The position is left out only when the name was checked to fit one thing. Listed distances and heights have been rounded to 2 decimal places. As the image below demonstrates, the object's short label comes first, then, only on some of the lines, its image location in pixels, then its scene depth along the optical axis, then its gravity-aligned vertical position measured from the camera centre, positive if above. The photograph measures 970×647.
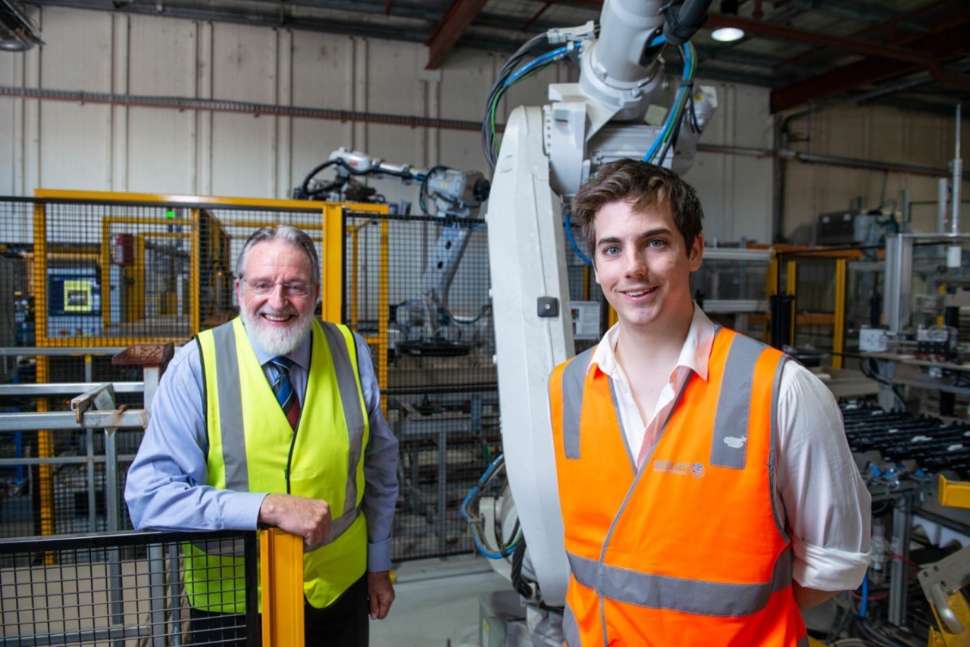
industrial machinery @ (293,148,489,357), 4.04 +0.28
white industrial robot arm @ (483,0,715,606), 2.07 +0.34
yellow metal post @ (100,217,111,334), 4.00 +0.21
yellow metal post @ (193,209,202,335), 3.96 +0.08
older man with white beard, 1.32 -0.35
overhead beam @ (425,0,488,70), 6.66 +3.26
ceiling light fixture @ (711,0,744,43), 6.12 +2.97
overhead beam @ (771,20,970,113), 7.33 +3.26
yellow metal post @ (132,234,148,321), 4.56 +0.12
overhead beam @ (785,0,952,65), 7.39 +3.68
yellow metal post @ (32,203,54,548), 3.61 -0.19
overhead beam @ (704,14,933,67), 6.70 +3.16
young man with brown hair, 1.08 -0.30
